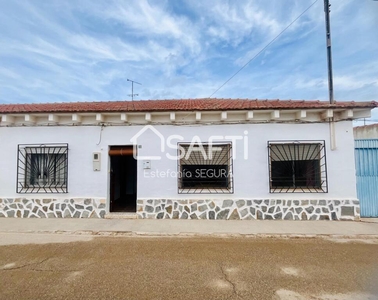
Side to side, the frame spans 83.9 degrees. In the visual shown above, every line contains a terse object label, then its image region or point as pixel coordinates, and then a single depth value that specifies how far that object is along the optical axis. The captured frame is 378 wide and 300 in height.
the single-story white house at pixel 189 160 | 7.07
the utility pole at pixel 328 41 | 7.79
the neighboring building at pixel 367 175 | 7.25
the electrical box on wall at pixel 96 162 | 7.42
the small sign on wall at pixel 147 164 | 7.39
